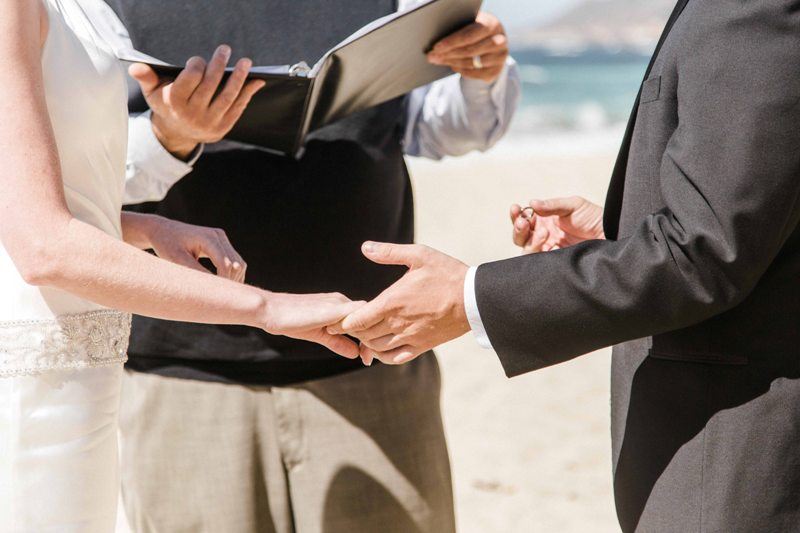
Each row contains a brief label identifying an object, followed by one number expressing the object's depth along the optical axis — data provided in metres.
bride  1.70
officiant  2.16
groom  1.68
